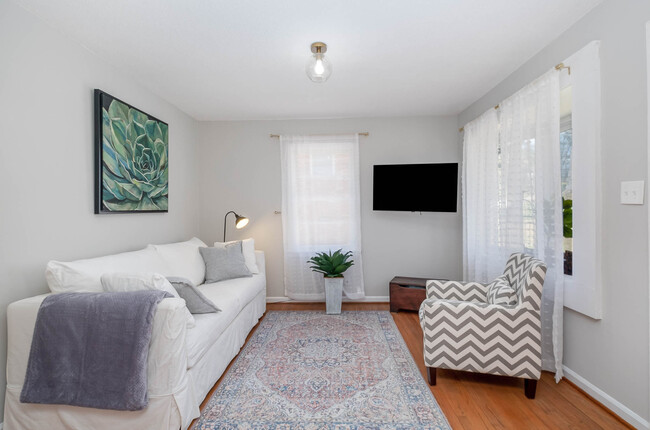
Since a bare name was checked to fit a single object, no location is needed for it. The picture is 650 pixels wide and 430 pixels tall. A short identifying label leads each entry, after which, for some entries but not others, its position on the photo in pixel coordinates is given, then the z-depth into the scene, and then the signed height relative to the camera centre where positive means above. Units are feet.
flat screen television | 12.91 +1.02
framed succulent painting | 8.43 +1.62
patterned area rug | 6.40 -3.95
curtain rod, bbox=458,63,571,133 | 7.39 +3.24
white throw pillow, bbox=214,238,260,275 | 12.26 -1.49
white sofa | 5.65 -2.83
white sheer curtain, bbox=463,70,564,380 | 7.67 +0.54
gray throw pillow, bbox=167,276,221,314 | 7.45 -1.90
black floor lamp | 12.87 -0.27
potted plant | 12.97 -2.46
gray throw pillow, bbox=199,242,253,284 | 11.14 -1.69
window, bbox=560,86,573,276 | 7.52 +0.90
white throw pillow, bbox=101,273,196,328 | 6.35 -1.30
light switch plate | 5.80 +0.34
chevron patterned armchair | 6.86 -2.55
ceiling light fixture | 7.64 +3.33
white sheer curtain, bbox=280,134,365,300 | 14.23 +0.58
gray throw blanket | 5.48 -2.32
